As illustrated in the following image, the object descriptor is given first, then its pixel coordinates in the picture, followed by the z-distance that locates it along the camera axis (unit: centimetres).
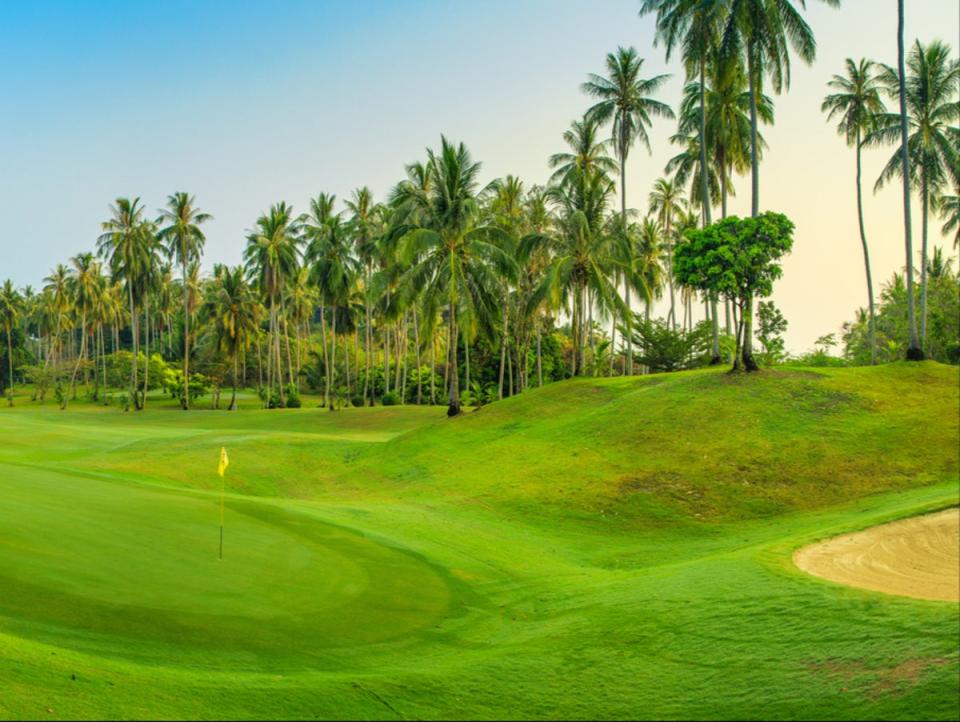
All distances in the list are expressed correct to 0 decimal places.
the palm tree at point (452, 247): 4038
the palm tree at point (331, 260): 6594
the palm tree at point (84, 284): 8488
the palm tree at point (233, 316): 7700
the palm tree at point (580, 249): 4156
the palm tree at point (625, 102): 5012
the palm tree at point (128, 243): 7162
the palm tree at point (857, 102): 5003
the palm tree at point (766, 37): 3609
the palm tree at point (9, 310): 9731
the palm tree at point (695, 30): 3819
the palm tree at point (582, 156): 5519
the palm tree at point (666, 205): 7456
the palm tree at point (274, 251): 6975
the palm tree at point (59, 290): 9025
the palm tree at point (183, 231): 6988
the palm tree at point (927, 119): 3875
